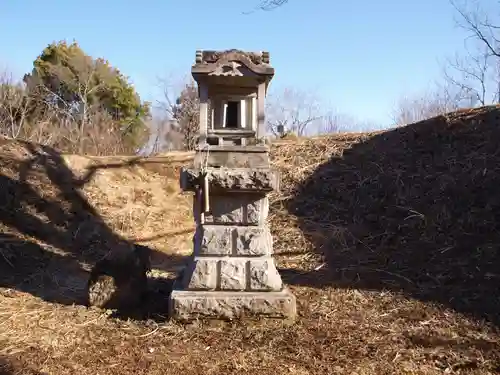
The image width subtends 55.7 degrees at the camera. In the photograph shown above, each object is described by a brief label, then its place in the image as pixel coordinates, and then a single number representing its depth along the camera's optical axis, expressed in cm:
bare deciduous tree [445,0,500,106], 1391
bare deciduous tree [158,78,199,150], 1708
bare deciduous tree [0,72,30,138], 1566
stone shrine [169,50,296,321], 389
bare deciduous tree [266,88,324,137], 1158
